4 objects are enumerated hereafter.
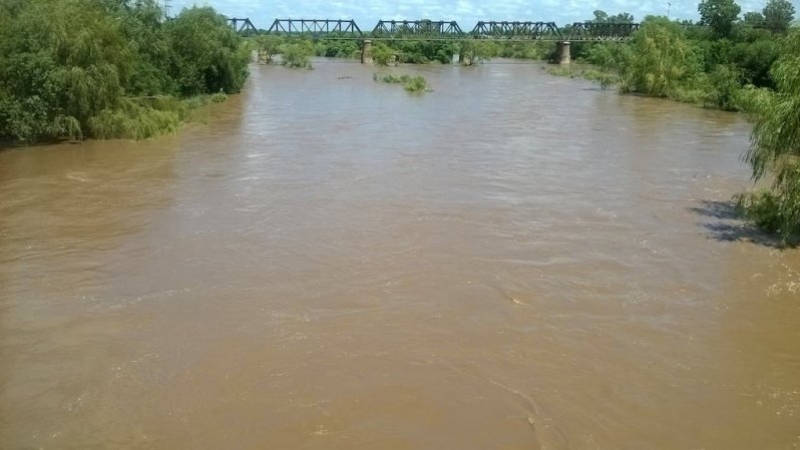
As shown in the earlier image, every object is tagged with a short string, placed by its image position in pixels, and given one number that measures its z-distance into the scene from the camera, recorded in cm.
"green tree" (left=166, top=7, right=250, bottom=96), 3897
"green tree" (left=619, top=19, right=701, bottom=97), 4553
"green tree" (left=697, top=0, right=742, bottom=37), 6519
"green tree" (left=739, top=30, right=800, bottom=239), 1469
